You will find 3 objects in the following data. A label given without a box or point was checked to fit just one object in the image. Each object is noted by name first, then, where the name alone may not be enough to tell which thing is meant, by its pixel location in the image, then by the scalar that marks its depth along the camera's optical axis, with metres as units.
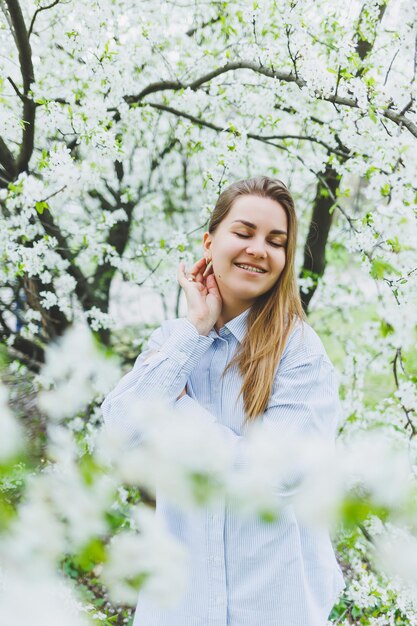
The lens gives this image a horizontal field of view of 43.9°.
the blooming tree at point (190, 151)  2.61
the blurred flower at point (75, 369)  1.09
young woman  1.57
